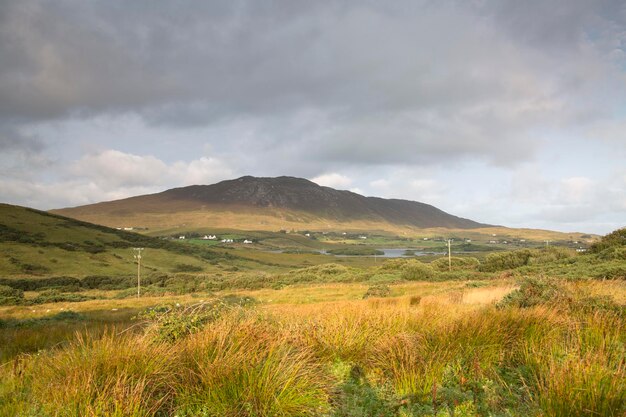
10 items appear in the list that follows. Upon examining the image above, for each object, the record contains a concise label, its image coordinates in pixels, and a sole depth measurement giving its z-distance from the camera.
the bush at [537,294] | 10.06
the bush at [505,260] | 52.06
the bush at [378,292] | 31.01
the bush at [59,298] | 49.54
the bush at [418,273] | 49.16
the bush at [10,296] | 47.66
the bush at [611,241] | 43.19
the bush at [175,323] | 6.17
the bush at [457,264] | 62.09
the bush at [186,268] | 105.62
